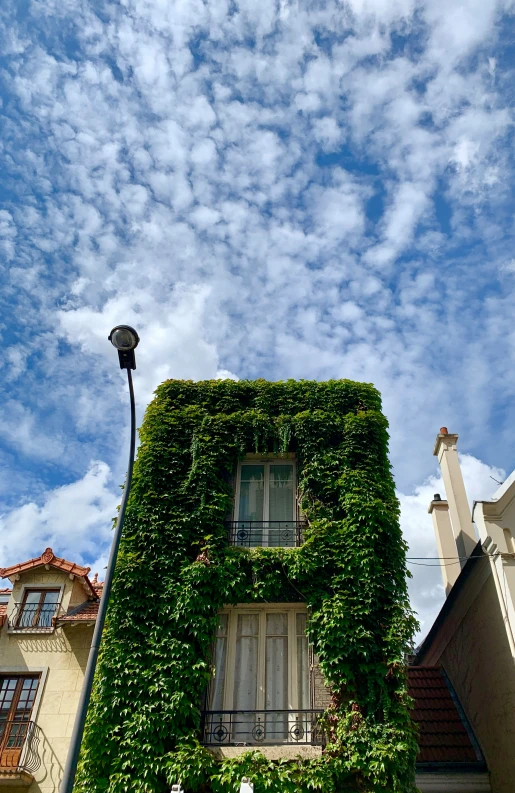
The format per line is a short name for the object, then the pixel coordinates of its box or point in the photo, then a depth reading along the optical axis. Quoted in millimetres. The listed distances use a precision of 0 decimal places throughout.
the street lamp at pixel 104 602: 7406
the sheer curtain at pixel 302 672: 11500
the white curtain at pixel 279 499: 13797
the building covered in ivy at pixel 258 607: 10773
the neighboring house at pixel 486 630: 12688
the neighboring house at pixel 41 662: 14234
